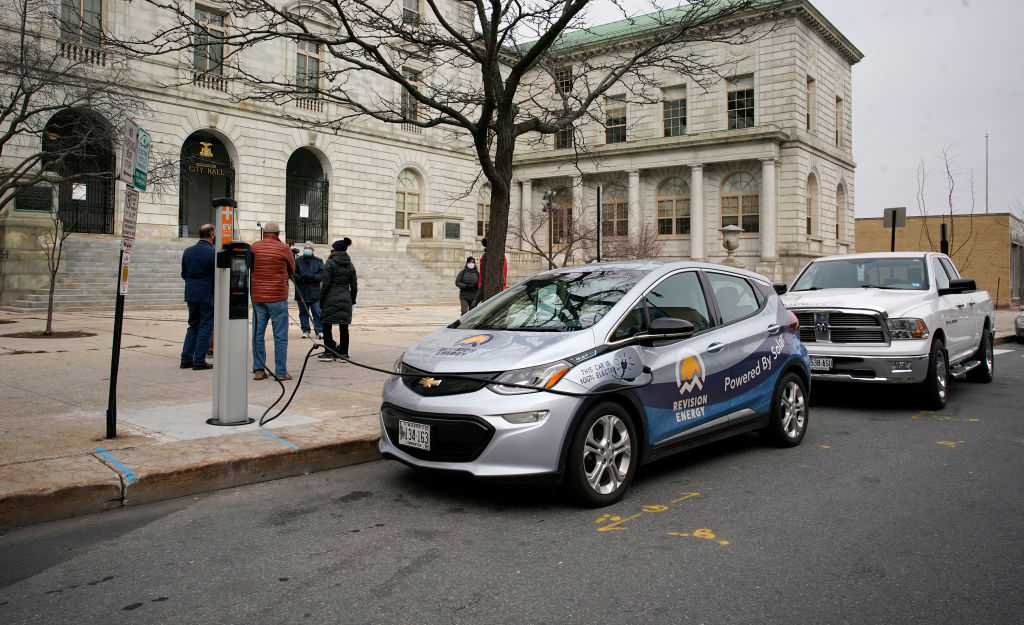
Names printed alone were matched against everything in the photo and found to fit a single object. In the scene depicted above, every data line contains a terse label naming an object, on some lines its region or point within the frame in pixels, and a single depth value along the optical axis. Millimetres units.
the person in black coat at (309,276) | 12453
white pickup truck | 8766
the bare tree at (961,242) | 39969
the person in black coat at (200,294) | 10328
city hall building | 29422
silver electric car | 4766
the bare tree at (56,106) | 13883
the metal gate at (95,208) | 25875
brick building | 39344
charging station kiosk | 6551
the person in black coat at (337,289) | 11172
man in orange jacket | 9289
